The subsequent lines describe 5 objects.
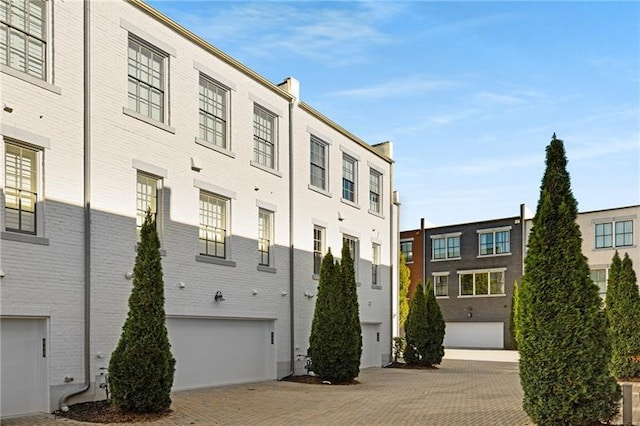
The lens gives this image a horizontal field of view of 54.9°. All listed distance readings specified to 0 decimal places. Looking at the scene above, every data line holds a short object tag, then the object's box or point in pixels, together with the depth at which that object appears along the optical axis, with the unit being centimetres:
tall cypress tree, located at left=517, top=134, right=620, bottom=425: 992
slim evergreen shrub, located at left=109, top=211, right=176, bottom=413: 1132
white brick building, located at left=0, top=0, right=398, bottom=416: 1158
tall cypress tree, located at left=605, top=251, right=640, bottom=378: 1936
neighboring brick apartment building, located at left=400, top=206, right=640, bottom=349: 4028
